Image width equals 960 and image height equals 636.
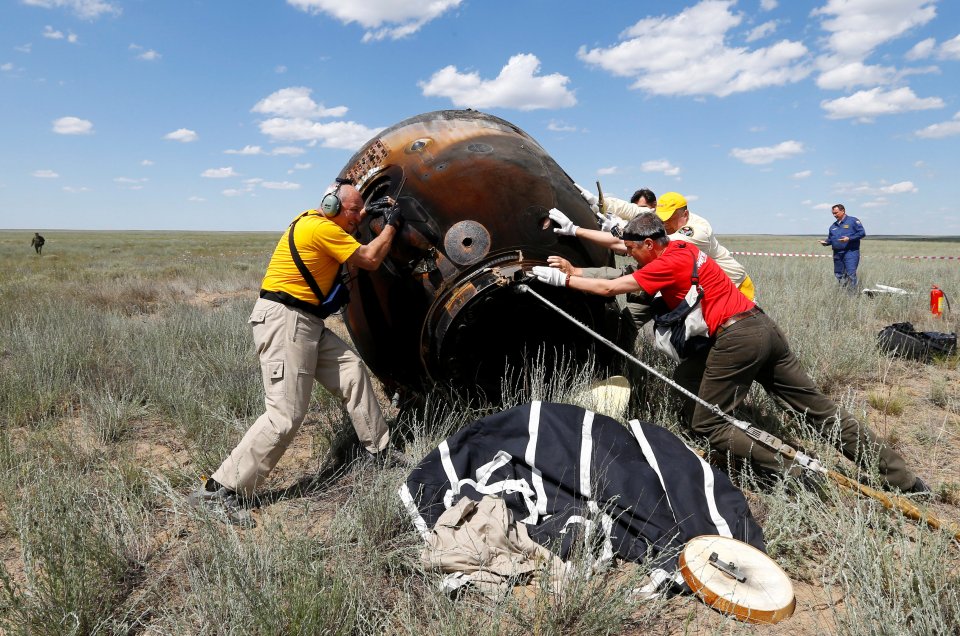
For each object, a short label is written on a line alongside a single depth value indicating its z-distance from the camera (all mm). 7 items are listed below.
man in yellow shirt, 3510
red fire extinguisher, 8266
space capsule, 3912
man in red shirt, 3658
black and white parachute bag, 2988
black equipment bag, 6504
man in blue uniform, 11938
